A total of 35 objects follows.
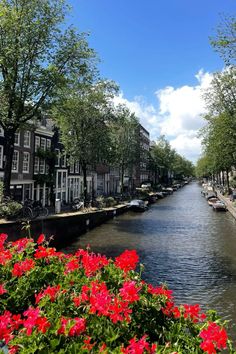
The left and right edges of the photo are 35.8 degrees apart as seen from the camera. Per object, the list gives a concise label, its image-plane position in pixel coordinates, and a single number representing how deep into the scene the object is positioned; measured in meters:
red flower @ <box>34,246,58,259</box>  6.30
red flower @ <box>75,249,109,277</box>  5.85
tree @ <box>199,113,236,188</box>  47.25
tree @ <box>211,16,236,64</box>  24.54
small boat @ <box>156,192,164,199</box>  86.26
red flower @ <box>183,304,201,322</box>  5.01
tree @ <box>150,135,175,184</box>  117.69
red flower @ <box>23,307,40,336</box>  3.99
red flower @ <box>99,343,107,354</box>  3.82
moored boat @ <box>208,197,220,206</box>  59.94
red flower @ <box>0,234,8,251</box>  6.72
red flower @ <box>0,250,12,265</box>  6.04
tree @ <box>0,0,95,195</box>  24.70
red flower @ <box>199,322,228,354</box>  3.80
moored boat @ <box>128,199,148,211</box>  54.75
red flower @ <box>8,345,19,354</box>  3.84
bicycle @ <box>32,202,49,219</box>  25.37
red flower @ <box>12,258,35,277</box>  5.59
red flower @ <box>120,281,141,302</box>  4.66
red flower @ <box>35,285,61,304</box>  4.91
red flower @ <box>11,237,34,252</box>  6.91
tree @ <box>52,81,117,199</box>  42.97
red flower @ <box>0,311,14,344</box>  4.00
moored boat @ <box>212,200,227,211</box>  54.69
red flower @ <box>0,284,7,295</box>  5.01
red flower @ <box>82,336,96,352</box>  3.90
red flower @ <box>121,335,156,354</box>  3.63
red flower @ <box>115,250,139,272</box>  5.98
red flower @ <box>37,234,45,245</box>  7.01
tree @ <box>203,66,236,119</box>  49.62
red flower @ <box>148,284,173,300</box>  5.48
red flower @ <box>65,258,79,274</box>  6.02
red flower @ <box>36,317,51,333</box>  4.05
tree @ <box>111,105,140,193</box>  67.43
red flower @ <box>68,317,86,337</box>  4.11
